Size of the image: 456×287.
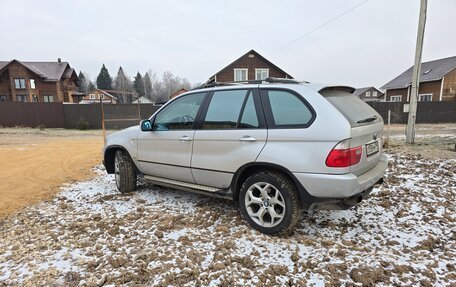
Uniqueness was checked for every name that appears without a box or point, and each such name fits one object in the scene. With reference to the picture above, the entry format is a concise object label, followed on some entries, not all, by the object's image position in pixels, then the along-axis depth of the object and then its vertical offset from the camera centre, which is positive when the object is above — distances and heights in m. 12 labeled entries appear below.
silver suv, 2.73 -0.41
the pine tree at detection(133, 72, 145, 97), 86.69 +9.09
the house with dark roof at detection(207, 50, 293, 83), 27.50 +4.32
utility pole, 9.25 +0.98
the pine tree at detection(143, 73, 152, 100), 86.93 +8.73
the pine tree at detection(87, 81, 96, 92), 87.50 +8.91
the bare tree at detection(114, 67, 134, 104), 83.25 +9.77
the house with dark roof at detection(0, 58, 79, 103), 35.38 +4.39
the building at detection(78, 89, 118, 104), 55.56 +3.58
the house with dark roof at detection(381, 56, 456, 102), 25.52 +2.46
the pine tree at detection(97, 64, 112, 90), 81.19 +9.84
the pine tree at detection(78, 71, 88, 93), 83.84 +9.79
